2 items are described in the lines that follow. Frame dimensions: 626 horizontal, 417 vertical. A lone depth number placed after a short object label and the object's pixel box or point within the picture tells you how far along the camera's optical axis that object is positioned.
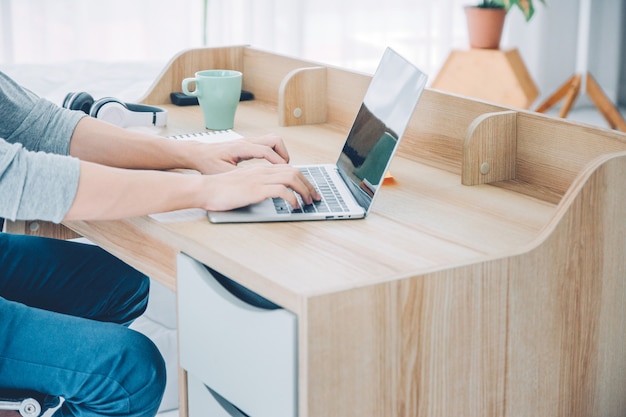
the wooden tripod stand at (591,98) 4.09
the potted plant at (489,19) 3.86
